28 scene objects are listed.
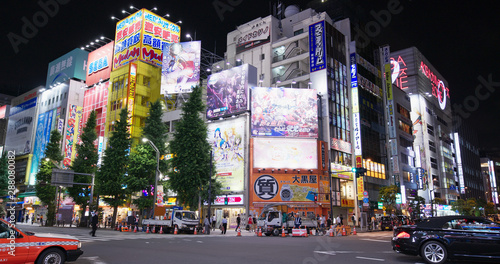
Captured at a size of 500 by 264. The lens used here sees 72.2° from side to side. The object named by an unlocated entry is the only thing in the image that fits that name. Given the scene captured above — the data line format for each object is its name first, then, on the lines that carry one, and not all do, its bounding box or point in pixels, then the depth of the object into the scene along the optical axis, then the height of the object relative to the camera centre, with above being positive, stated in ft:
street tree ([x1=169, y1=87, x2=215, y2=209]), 102.52 +12.99
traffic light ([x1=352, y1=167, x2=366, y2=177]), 101.44 +9.66
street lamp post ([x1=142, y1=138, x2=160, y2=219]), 101.45 +9.65
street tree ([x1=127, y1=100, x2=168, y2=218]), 109.19 +13.13
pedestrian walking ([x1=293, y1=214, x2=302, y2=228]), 90.12 -4.75
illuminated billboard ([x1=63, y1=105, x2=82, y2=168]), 196.85 +40.67
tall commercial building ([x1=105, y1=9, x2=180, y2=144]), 180.55 +73.50
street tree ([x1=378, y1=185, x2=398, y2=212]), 152.87 +3.80
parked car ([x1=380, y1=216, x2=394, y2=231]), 123.44 -6.52
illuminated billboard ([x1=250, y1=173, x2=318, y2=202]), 132.46 +6.16
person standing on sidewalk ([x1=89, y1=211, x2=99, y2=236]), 70.15 -4.11
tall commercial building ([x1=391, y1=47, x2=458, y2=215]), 243.36 +60.33
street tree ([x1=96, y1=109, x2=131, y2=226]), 112.98 +11.26
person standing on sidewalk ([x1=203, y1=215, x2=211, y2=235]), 88.94 -5.94
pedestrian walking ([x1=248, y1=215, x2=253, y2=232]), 113.91 -6.54
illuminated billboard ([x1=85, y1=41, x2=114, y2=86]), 210.45 +84.95
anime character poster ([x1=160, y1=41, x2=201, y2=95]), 162.60 +63.15
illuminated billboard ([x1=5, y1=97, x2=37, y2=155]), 242.27 +53.41
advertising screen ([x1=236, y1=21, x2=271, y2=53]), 181.16 +88.31
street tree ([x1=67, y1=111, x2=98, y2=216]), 126.41 +13.81
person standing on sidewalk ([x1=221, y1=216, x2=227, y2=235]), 92.38 -6.04
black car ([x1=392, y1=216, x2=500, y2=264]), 31.91 -3.19
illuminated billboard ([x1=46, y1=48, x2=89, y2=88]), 227.03 +89.41
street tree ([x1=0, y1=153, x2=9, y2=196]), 161.99 +11.55
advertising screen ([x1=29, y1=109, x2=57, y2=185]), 220.29 +41.13
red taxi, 25.65 -3.63
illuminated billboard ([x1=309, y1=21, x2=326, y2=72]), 158.81 +71.91
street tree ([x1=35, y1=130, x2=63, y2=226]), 135.54 +8.12
